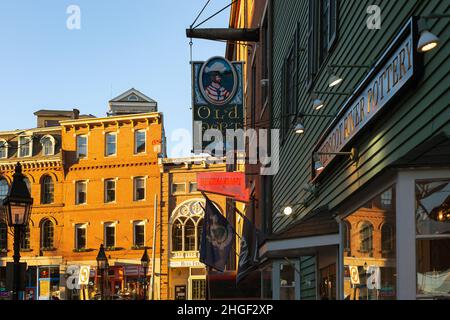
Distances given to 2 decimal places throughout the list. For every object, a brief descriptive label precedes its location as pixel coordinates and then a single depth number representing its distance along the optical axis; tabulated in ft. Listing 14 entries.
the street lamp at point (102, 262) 102.94
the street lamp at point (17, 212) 35.01
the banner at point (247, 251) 68.33
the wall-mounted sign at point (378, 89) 22.30
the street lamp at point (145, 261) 115.55
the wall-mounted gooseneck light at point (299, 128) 36.76
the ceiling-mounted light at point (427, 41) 18.44
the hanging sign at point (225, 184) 82.77
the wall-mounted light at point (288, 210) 46.33
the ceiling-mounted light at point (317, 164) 38.02
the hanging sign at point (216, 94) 64.03
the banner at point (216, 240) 69.21
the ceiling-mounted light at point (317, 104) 33.94
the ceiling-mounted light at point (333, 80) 29.14
